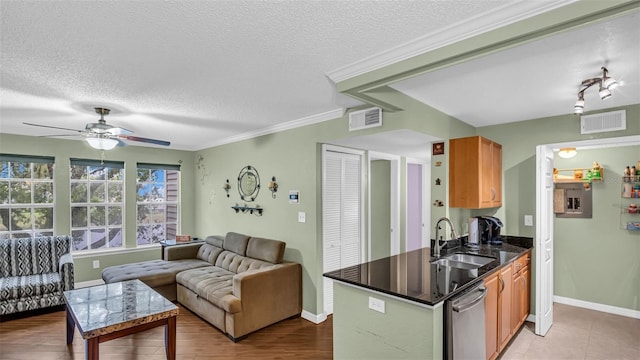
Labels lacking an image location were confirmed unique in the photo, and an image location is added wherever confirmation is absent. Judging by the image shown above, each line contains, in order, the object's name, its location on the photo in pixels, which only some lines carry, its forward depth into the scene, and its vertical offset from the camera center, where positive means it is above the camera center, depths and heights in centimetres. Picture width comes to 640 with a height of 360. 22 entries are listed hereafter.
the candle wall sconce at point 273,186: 438 -1
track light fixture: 221 +72
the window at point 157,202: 580 -30
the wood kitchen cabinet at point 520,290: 321 -112
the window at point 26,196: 468 -15
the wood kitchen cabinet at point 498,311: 259 -109
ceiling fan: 324 +53
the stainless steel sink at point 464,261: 306 -74
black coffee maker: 379 -52
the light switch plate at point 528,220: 381 -42
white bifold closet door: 395 -35
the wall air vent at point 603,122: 317 +63
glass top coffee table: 242 -107
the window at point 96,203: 519 -29
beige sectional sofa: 340 -117
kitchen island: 200 -82
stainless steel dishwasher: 204 -94
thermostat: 406 -15
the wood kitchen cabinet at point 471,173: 334 +13
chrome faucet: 315 -63
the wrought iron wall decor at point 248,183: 474 +4
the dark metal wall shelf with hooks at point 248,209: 464 -36
